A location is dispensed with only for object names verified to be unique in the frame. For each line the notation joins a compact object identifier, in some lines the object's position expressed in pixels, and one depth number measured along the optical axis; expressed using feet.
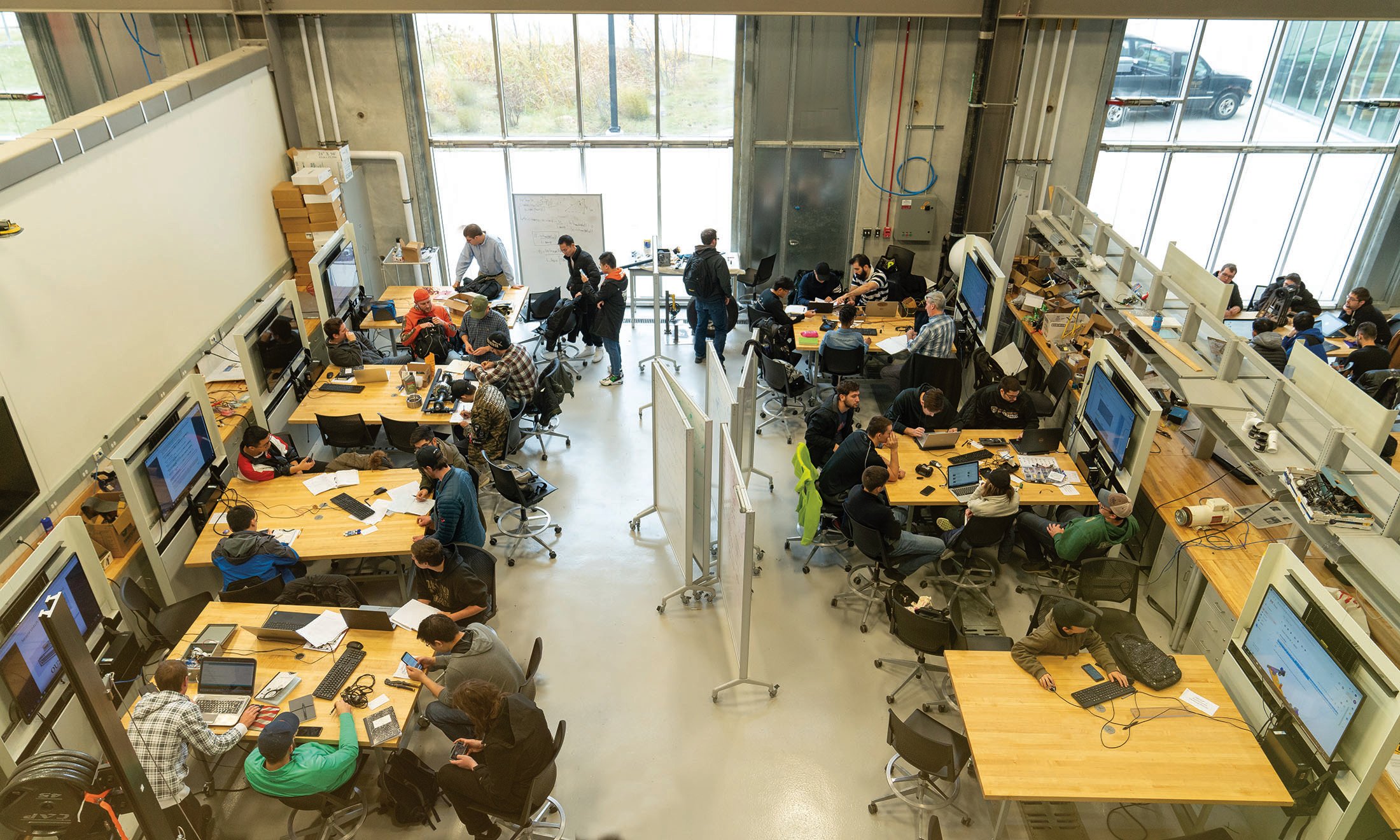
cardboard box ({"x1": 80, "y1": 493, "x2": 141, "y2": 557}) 17.47
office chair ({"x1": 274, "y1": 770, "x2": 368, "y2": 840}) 14.29
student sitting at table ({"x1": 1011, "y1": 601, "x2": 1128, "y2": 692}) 14.76
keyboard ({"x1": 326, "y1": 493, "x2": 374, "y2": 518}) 19.63
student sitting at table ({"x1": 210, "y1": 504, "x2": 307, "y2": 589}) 17.60
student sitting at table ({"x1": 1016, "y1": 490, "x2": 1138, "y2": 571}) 17.79
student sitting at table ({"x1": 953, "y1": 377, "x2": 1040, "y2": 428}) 22.72
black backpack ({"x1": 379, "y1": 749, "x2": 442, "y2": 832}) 14.46
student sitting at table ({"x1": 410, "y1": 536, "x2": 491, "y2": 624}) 17.16
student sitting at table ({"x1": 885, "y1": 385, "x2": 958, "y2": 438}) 22.79
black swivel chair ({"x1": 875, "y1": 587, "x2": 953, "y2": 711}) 15.98
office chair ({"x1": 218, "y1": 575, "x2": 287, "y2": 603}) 17.01
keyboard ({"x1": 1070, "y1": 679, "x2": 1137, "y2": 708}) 14.49
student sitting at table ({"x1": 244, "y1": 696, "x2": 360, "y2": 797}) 13.23
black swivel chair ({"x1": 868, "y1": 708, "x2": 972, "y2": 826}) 13.98
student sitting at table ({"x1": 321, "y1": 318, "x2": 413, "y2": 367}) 25.25
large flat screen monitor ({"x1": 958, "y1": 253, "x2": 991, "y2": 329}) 26.13
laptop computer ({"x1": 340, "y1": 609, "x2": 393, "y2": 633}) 16.26
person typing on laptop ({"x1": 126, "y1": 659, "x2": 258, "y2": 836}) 13.21
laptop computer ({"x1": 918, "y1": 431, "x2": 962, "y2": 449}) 21.95
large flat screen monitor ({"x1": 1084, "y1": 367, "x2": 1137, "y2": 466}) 18.83
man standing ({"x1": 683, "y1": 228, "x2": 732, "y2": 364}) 29.12
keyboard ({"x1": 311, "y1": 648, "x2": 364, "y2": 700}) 15.01
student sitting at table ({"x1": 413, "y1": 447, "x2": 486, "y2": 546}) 18.43
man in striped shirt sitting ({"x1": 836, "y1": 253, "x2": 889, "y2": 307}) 30.22
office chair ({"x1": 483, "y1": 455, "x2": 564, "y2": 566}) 20.77
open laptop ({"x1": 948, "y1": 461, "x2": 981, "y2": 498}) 20.58
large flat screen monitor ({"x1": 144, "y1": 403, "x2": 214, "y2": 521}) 17.30
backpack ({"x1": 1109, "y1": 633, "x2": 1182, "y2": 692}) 14.80
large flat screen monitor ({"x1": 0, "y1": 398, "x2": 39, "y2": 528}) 16.29
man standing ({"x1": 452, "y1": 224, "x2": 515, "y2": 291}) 30.78
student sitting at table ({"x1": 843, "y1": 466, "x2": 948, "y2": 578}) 18.39
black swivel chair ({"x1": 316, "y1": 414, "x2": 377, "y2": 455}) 22.66
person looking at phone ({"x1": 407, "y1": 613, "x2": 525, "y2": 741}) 14.30
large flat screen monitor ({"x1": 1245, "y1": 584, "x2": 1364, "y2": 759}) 12.30
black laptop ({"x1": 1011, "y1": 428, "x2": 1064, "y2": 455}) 21.72
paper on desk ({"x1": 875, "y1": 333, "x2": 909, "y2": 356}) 27.04
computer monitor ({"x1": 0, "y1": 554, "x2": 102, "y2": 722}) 13.07
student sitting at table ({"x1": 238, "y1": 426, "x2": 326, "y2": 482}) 20.39
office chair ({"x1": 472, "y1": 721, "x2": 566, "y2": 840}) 13.47
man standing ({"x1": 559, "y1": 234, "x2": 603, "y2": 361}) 29.63
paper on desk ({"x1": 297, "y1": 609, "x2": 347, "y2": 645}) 15.94
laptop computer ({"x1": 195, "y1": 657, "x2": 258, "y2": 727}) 14.60
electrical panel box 33.27
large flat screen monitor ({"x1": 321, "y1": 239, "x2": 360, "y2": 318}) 25.27
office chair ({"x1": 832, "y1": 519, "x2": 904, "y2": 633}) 18.81
